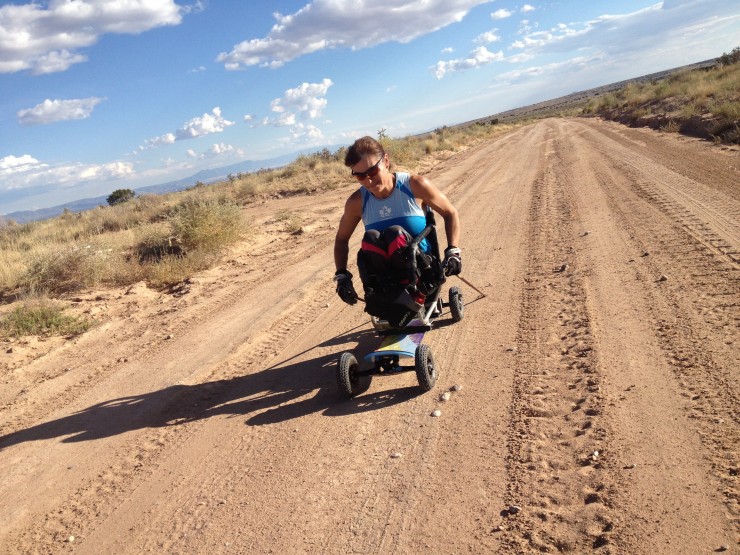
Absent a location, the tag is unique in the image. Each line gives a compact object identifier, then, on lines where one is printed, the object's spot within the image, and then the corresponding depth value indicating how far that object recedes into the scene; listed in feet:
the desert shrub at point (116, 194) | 136.94
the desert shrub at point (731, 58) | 114.19
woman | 13.43
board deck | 13.51
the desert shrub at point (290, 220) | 43.09
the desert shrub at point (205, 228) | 35.19
